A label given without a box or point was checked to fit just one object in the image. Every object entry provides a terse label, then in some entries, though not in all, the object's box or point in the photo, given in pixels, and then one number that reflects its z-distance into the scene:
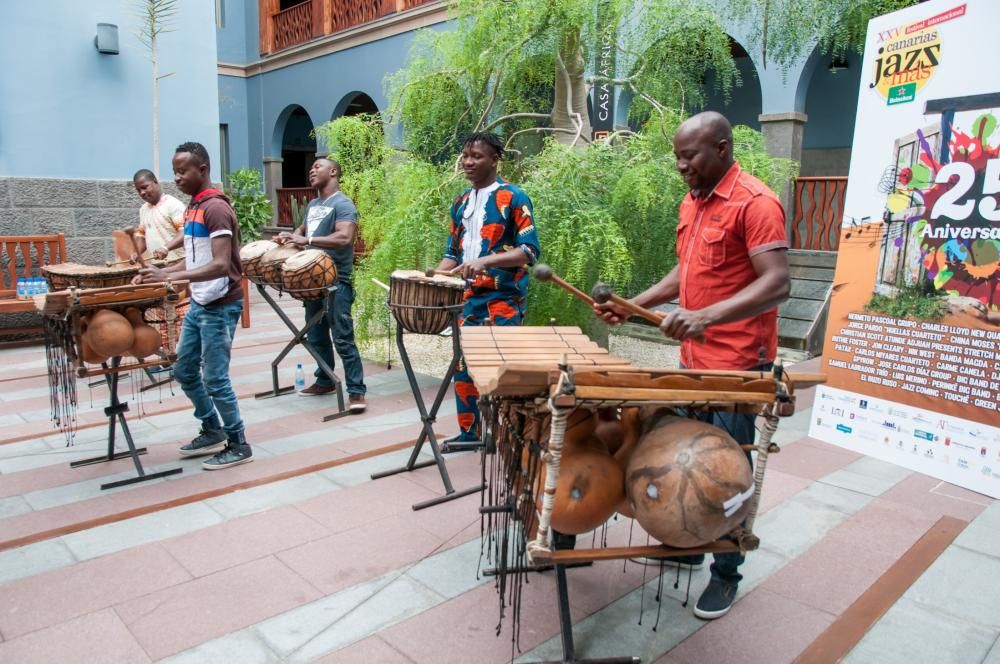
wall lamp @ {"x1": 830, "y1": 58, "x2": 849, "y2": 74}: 10.93
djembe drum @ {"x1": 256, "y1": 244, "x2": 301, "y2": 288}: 5.50
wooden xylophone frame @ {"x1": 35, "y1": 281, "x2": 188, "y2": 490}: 3.97
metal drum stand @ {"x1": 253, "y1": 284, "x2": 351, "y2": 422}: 5.72
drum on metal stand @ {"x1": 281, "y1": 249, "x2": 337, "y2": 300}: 5.41
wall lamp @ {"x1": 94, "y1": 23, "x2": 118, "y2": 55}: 9.02
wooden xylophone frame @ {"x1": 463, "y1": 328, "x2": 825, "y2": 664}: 2.02
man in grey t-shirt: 5.71
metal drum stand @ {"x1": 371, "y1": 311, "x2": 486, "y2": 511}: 4.07
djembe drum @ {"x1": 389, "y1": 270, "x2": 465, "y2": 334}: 4.04
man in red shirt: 2.56
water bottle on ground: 6.41
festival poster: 4.10
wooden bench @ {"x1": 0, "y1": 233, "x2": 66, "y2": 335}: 8.28
